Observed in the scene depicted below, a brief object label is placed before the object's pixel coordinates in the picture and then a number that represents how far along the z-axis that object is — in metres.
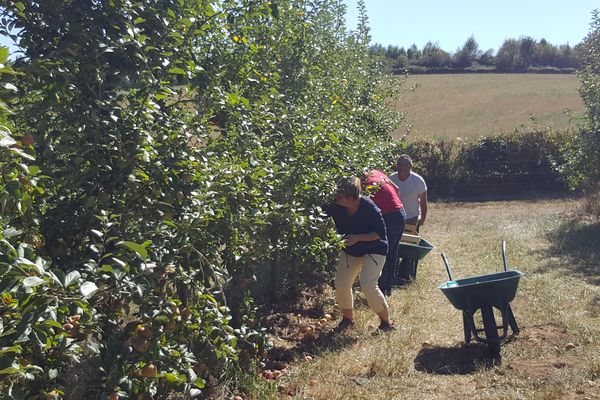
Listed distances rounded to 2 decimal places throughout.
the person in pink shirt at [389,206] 8.05
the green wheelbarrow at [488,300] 5.70
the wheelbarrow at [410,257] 8.88
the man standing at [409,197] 9.29
